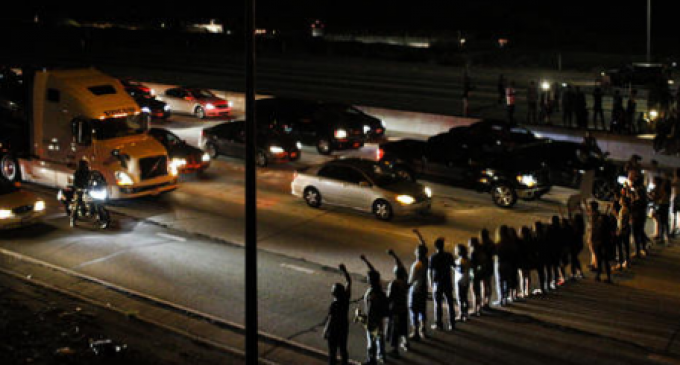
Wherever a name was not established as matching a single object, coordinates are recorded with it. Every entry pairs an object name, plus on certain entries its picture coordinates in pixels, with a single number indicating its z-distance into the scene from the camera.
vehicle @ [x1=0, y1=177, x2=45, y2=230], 19.48
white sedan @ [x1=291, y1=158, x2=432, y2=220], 21.08
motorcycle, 20.38
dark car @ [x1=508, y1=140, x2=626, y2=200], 23.05
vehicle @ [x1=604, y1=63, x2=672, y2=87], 37.28
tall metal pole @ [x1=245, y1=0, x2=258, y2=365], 10.46
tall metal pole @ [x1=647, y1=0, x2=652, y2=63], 44.24
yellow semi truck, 22.33
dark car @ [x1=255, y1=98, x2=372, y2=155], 29.45
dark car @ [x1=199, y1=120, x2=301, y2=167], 27.47
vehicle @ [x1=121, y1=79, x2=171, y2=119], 35.03
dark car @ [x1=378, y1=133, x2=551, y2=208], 22.62
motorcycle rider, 20.22
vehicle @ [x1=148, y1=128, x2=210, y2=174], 25.64
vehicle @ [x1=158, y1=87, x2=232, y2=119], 36.16
